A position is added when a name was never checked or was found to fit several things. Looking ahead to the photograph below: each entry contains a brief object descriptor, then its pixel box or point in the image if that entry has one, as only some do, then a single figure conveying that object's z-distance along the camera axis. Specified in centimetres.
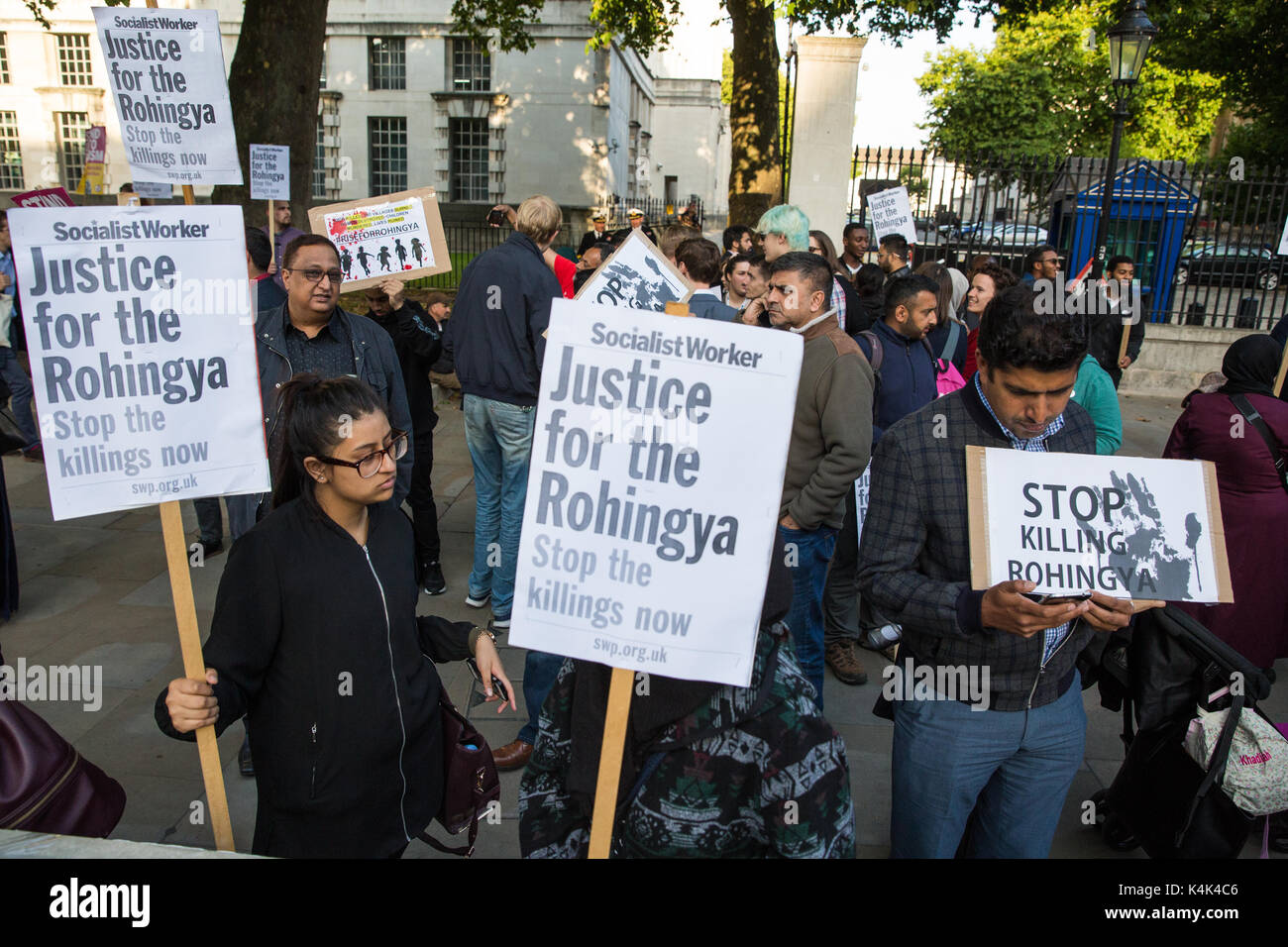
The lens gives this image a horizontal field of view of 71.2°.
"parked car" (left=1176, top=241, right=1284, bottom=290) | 1213
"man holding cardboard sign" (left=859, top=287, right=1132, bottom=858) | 230
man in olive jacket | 382
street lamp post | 1023
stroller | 280
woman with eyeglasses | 229
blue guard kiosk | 1364
